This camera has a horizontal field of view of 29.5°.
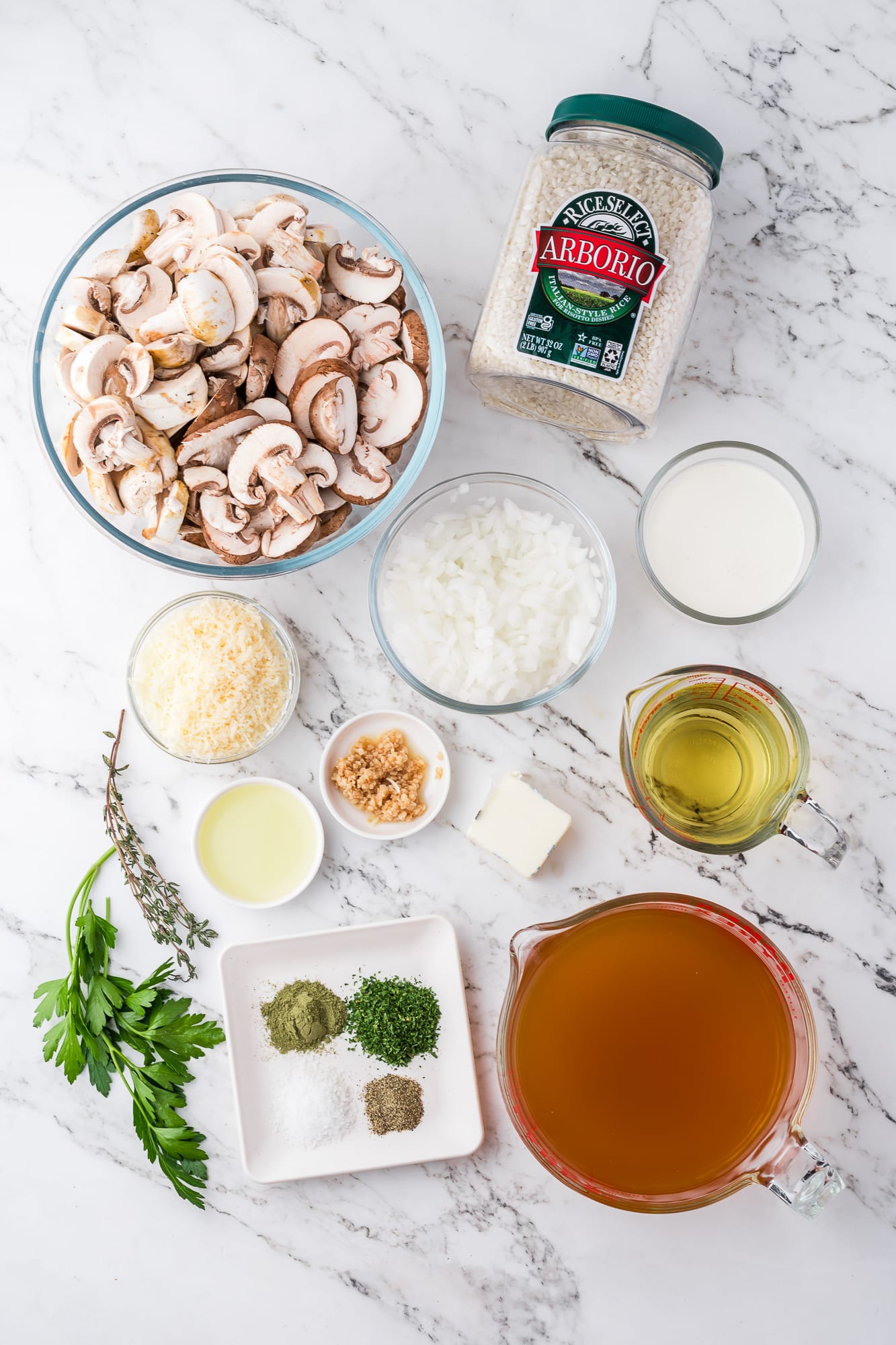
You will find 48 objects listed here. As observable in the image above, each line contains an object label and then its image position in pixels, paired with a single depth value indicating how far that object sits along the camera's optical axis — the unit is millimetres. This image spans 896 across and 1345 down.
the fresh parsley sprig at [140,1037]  926
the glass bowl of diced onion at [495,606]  900
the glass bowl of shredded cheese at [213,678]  902
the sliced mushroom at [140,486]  829
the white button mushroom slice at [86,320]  827
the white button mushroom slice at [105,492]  833
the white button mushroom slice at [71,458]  840
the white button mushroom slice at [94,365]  820
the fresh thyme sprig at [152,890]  929
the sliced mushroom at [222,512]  840
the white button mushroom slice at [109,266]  840
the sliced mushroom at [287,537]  843
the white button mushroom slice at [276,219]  840
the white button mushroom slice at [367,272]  853
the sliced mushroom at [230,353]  827
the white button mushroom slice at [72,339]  832
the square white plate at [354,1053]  924
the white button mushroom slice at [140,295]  827
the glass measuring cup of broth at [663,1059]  847
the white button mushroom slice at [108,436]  818
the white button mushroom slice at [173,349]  812
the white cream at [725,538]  904
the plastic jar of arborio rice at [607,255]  841
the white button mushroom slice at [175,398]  822
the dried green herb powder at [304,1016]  926
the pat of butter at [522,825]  909
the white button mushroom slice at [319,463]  839
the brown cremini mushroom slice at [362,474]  855
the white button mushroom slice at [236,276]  813
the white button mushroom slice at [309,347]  841
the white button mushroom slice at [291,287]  831
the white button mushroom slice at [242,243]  823
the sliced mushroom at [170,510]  833
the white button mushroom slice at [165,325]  814
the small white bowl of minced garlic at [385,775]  921
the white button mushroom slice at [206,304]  805
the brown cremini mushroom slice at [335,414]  830
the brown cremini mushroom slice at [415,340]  857
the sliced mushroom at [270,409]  833
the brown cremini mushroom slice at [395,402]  854
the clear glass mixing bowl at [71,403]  867
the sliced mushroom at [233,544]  845
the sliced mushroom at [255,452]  827
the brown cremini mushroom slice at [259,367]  833
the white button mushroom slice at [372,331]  854
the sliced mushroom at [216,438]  826
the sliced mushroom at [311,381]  833
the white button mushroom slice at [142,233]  845
